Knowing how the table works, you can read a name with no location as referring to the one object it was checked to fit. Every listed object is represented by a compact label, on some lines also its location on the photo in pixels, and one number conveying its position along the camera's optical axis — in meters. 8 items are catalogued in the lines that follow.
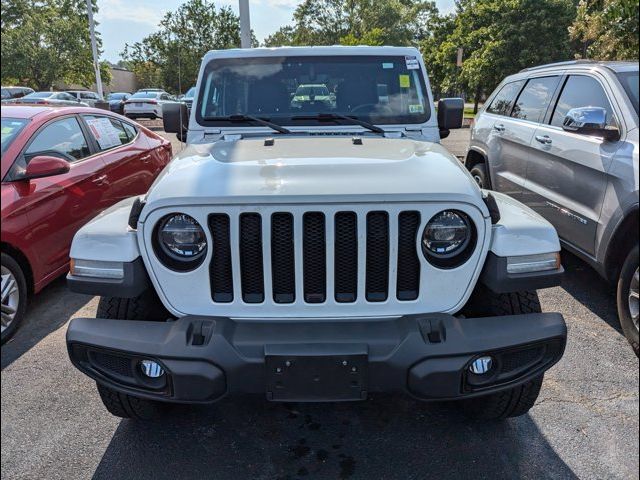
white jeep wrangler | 2.03
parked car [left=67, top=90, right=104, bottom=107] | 20.78
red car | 3.10
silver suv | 3.43
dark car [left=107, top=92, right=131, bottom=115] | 30.05
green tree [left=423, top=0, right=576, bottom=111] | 20.20
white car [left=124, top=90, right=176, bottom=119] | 22.17
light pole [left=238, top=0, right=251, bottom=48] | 8.93
